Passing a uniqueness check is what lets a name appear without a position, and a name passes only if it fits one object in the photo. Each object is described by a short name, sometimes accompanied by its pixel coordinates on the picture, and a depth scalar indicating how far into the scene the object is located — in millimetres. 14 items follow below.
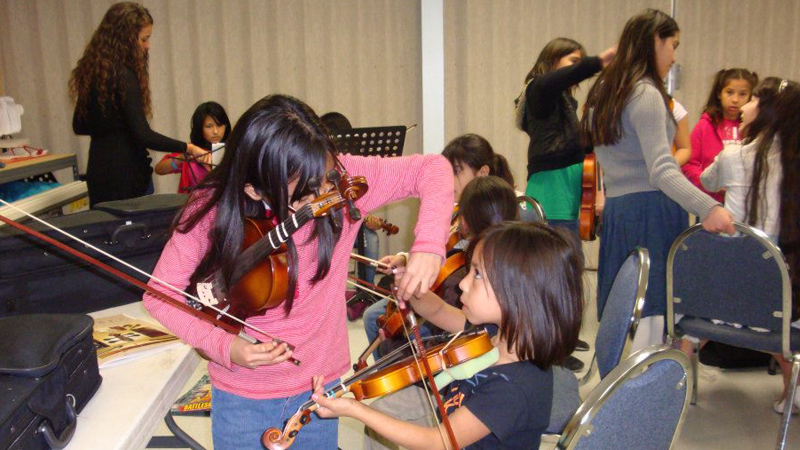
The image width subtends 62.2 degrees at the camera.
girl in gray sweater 2076
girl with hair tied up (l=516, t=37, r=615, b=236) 2662
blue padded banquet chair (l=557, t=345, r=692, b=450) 952
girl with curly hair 2754
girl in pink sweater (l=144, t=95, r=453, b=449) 1166
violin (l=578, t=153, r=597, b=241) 2619
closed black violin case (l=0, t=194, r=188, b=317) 1644
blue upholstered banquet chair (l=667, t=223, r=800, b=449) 1902
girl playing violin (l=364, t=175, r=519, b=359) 2018
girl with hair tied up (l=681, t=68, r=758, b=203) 3389
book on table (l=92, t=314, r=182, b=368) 1375
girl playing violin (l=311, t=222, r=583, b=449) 1119
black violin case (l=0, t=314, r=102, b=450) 968
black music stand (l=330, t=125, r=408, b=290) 2895
